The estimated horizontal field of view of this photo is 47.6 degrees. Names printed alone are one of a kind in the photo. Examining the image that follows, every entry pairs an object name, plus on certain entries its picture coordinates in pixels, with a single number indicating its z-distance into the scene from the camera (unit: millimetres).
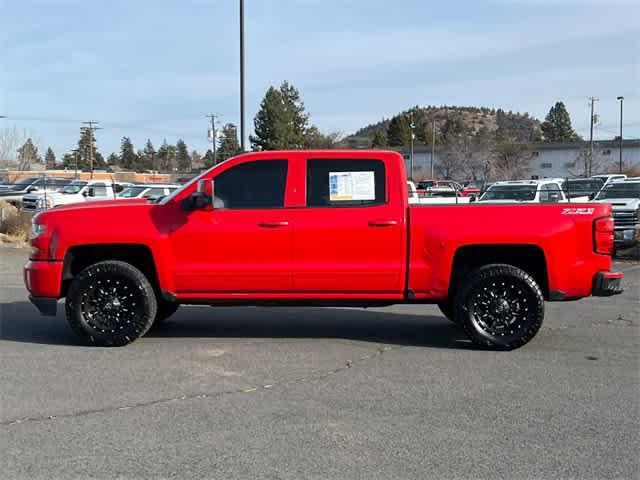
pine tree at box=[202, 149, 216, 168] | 127200
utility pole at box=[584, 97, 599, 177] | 64419
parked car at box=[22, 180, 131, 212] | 27938
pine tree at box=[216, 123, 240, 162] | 115938
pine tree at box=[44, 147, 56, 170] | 128975
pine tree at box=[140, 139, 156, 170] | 136625
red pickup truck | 7055
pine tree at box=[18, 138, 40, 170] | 58741
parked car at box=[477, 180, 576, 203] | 21406
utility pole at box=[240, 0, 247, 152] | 19219
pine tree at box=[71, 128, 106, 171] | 127275
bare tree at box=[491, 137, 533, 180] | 64925
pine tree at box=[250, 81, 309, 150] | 64375
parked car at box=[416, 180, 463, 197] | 29441
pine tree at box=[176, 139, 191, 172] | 151112
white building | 85000
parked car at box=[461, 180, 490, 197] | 32869
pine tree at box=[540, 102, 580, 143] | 121125
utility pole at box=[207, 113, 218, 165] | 82988
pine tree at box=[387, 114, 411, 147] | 104062
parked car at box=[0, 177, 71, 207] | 32188
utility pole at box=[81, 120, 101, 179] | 103600
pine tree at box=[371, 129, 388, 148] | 101000
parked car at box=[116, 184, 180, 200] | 26406
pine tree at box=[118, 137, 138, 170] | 139750
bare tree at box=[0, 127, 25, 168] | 50188
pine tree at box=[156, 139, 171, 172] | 139050
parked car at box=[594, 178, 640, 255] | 17406
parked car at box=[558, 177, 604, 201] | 30188
